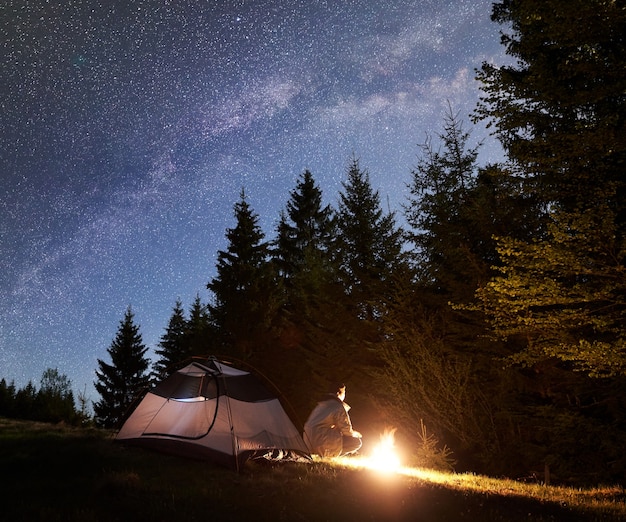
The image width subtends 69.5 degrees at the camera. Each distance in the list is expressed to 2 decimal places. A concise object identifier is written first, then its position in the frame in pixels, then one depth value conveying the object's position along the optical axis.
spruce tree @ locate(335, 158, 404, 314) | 20.36
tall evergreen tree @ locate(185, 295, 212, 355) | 28.69
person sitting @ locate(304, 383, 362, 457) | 10.59
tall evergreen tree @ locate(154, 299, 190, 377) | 39.38
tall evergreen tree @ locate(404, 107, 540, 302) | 12.66
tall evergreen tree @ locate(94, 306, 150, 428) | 41.19
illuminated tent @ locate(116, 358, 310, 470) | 8.51
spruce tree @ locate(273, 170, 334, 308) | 33.56
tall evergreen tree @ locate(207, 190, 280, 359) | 26.73
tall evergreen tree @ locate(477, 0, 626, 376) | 8.37
